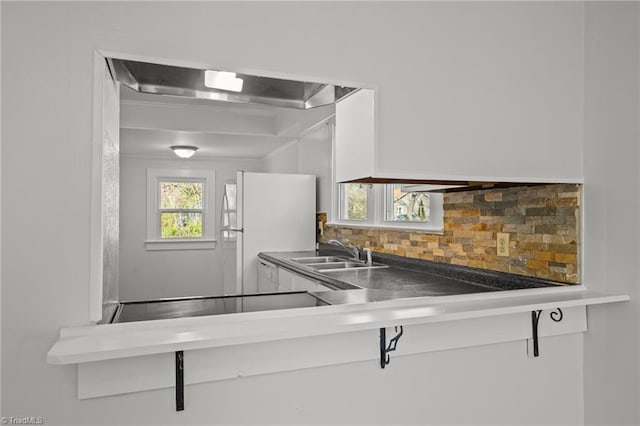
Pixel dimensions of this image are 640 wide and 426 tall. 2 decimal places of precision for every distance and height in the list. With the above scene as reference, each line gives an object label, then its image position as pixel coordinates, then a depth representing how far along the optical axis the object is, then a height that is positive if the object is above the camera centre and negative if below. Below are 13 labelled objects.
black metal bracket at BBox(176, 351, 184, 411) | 1.22 -0.46
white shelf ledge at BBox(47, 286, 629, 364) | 1.06 -0.31
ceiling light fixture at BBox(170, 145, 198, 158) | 4.89 +0.69
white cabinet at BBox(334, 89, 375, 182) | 1.46 +0.27
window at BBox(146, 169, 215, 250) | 5.77 +0.05
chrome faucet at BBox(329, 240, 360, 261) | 3.23 -0.26
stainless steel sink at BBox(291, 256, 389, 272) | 3.00 -0.35
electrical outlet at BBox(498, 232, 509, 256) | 2.01 -0.13
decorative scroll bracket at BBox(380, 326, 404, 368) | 1.47 -0.44
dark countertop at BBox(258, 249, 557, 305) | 1.78 -0.33
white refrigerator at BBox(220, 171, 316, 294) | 3.77 -0.05
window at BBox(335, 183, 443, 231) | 2.51 +0.05
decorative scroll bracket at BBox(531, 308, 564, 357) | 1.70 -0.42
